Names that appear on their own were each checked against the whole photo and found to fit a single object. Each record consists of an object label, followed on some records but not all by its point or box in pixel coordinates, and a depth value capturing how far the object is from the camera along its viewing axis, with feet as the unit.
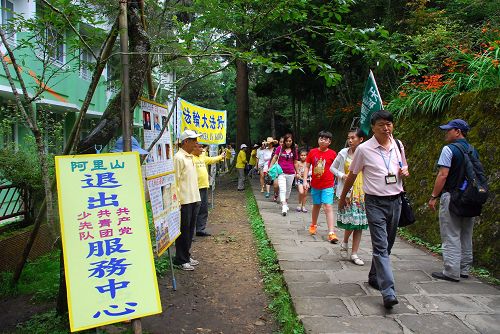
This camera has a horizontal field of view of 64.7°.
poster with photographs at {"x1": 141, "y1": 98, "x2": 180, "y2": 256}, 12.46
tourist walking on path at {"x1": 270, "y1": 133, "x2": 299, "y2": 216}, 28.73
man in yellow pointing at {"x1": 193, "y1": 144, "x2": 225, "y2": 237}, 21.09
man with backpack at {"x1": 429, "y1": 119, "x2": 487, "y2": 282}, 13.76
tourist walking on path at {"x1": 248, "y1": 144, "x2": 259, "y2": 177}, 50.58
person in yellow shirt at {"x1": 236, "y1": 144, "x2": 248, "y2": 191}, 42.26
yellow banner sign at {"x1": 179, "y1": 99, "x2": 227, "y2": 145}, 26.10
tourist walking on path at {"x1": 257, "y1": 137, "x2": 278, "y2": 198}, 35.56
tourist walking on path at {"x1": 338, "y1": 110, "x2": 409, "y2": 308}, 12.03
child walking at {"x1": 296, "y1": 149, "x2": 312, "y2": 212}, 29.19
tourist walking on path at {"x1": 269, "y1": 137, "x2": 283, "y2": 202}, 32.35
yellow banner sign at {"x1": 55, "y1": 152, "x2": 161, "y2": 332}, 8.99
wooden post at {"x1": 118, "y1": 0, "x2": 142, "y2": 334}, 10.38
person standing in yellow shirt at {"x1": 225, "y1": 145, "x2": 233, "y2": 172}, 66.68
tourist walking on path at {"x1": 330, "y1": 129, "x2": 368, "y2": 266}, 15.80
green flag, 17.75
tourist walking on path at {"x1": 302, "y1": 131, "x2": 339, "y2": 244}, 19.77
